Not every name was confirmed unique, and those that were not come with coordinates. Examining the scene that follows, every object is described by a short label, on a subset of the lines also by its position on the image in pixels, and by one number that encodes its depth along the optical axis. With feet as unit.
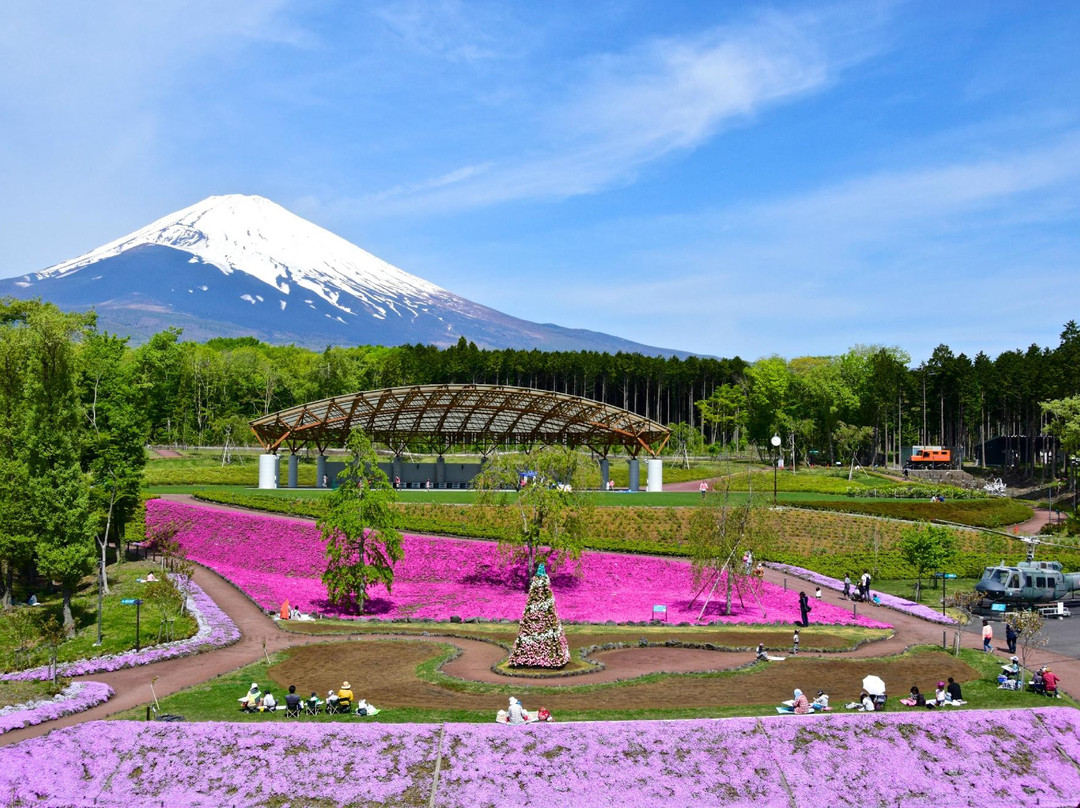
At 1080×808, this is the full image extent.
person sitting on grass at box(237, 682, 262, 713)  77.51
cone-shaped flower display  92.53
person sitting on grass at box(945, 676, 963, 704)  78.48
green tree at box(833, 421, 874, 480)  317.44
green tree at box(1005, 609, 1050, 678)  89.15
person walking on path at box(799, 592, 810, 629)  116.47
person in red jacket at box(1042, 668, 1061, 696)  82.58
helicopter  127.85
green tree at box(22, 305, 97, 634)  119.55
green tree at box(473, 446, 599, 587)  140.05
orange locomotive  310.45
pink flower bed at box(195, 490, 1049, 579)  159.94
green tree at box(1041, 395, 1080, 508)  200.03
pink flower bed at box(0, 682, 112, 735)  75.56
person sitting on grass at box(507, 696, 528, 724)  72.08
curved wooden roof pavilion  219.82
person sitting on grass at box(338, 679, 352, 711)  76.89
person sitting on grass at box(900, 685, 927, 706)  78.12
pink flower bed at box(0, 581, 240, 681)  93.45
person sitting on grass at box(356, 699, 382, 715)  74.69
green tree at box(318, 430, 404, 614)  127.24
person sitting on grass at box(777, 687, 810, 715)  74.69
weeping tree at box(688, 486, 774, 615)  127.03
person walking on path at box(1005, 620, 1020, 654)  100.27
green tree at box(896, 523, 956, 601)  145.28
